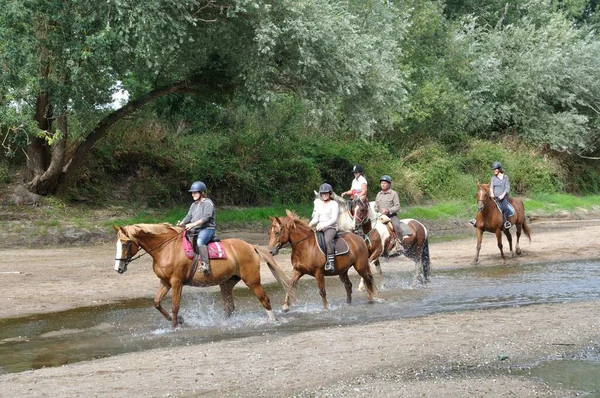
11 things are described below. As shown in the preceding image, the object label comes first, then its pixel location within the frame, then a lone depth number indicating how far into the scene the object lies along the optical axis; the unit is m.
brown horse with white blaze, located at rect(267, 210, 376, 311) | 15.04
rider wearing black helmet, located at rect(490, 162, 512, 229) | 22.80
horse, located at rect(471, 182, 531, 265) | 22.59
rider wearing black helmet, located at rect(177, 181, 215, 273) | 13.83
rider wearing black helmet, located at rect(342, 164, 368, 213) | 18.20
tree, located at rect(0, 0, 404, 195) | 20.77
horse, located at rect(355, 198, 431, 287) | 18.20
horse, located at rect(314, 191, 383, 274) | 17.50
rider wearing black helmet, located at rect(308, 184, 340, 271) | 15.53
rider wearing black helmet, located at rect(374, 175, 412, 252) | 18.77
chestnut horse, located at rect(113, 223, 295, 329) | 13.54
